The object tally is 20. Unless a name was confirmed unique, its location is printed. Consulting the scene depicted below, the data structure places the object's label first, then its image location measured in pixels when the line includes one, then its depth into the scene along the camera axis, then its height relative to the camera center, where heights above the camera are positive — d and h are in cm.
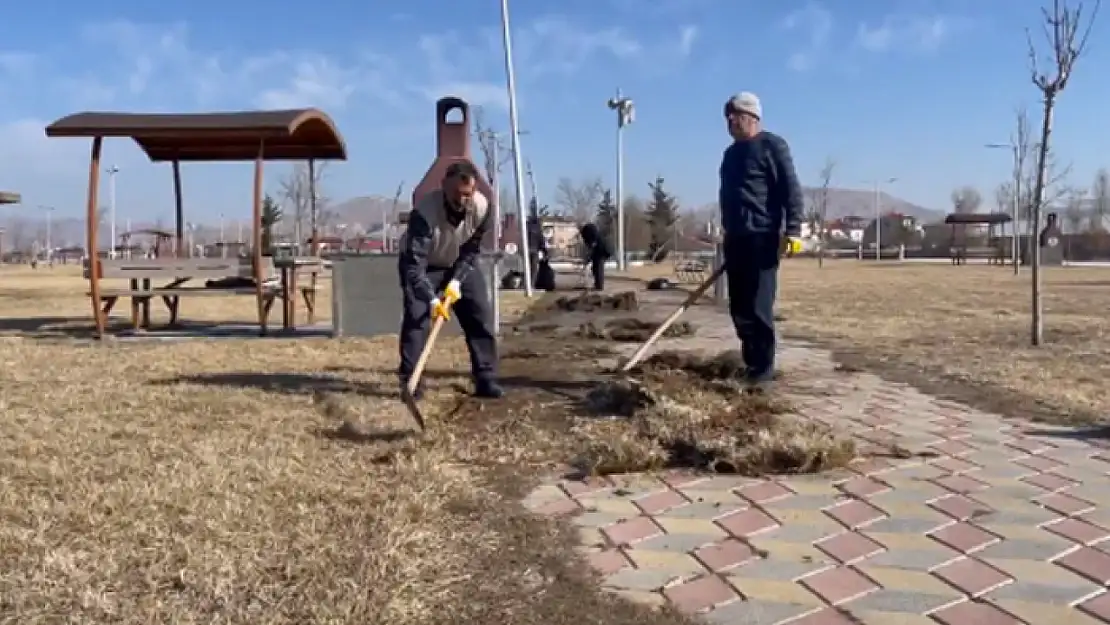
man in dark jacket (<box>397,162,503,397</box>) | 569 -7
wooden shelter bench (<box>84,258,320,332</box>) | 1055 -12
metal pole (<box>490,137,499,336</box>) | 888 -15
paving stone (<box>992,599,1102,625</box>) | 249 -92
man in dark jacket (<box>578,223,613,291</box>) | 2016 +18
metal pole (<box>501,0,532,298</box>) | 1891 +235
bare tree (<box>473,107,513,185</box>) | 3584 +415
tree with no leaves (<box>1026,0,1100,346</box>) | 875 +152
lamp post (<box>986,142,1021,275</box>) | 3023 +195
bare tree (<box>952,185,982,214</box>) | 11406 +627
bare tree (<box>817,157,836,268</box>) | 5863 +335
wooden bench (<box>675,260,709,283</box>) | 2527 -40
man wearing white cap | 608 +24
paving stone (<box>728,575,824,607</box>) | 267 -93
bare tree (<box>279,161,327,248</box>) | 4058 +315
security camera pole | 3625 +535
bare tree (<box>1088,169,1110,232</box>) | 9208 +527
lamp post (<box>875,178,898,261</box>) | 6281 +220
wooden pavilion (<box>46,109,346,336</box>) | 988 +130
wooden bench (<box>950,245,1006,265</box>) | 4628 +9
